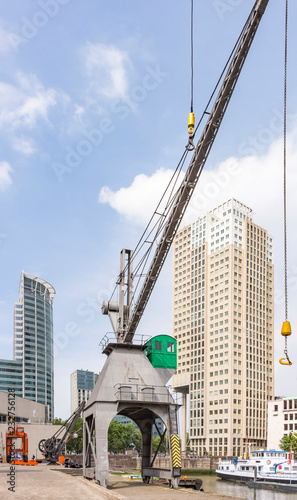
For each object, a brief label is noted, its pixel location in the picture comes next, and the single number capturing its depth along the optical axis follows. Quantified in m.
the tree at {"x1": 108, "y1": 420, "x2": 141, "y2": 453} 150.00
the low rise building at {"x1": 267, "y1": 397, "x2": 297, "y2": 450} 142.38
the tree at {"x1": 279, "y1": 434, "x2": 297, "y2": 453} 117.96
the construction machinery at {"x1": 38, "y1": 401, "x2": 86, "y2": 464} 72.50
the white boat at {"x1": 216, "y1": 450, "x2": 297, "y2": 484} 72.28
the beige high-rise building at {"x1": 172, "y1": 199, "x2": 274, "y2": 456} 157.50
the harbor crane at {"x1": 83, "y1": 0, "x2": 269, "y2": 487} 32.50
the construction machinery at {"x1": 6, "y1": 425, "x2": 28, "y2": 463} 60.09
